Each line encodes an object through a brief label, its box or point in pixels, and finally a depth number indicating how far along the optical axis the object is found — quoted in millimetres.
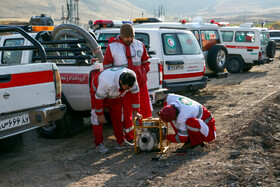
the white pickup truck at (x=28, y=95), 4324
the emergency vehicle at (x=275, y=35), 30156
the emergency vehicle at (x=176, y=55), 8672
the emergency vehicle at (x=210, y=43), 10891
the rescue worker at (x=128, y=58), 5598
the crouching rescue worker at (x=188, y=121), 4984
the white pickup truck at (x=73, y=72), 6012
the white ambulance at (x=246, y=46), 15906
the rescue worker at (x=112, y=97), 5059
